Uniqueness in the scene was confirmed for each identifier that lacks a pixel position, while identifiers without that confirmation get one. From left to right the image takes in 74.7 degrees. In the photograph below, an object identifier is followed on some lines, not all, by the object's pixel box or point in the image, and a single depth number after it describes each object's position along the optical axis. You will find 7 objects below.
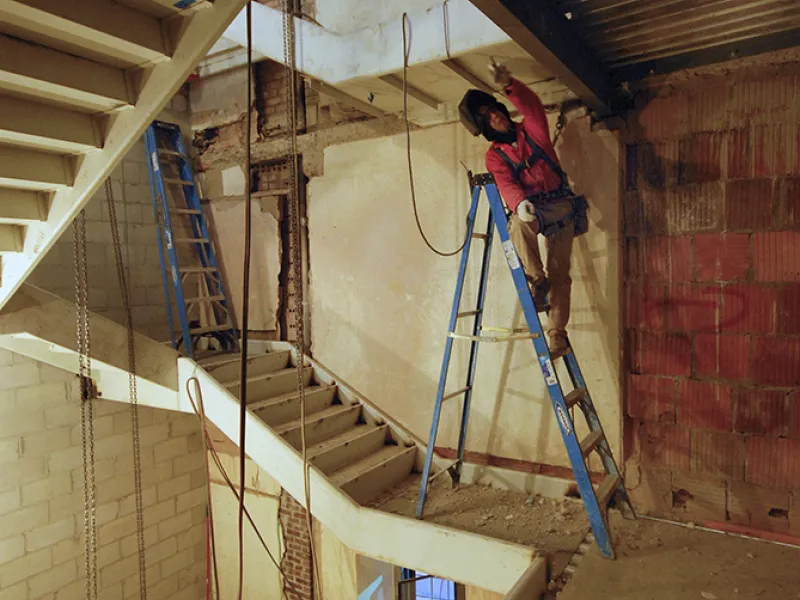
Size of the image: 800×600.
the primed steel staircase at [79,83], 1.77
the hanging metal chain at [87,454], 3.80
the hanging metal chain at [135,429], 3.59
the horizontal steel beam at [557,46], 1.86
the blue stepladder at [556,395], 2.32
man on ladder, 2.47
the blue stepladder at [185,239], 4.16
